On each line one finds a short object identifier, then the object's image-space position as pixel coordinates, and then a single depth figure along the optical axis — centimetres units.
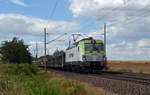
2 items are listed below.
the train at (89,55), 2738
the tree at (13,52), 4819
